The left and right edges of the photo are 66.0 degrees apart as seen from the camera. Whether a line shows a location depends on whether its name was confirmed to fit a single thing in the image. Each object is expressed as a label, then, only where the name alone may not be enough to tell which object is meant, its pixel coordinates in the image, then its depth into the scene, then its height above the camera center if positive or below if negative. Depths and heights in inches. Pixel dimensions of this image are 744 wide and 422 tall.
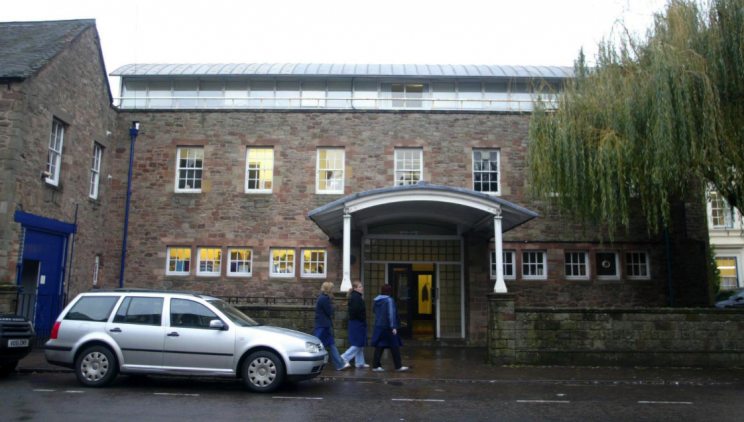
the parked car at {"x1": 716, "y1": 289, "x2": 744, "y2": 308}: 835.8 +1.3
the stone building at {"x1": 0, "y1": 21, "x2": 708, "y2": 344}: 690.8 +87.1
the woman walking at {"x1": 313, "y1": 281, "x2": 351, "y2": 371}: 438.6 -20.5
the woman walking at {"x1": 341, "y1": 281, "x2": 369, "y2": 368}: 450.6 -21.6
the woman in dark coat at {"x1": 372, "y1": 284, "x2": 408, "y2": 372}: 446.9 -27.8
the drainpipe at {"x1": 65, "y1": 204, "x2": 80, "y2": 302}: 612.1 +24.3
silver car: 347.9 -31.1
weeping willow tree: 482.6 +155.8
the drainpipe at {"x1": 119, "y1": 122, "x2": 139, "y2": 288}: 698.2 +120.1
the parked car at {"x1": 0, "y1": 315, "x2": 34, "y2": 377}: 369.7 -31.4
